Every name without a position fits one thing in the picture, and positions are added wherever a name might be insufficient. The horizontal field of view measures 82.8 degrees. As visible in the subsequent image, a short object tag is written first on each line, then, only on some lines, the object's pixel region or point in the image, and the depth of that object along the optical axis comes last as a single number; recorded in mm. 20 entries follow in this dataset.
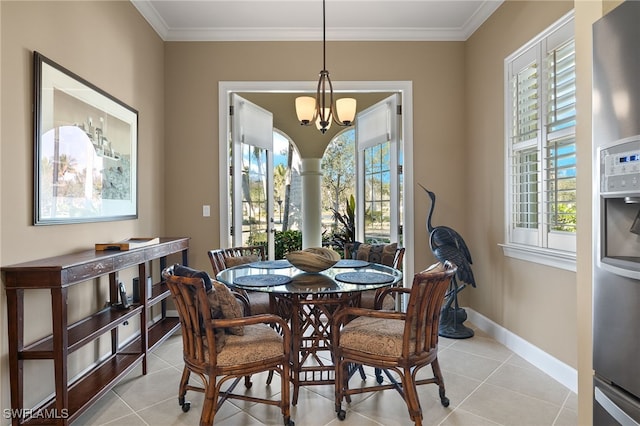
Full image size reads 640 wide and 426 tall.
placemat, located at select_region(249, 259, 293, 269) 2715
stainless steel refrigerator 1089
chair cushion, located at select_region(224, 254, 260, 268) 3049
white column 6129
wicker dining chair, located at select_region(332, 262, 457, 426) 1842
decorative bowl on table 2391
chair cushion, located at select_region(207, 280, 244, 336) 1837
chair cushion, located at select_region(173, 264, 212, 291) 1741
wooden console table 1769
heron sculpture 3273
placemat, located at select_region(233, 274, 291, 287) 2168
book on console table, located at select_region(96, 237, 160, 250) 2346
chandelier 2703
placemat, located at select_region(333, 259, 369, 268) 2743
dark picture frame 2041
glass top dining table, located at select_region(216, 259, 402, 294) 2092
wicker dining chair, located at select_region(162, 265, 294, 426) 1770
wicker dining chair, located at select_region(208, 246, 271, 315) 2754
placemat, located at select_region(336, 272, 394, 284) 2210
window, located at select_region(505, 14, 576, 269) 2436
